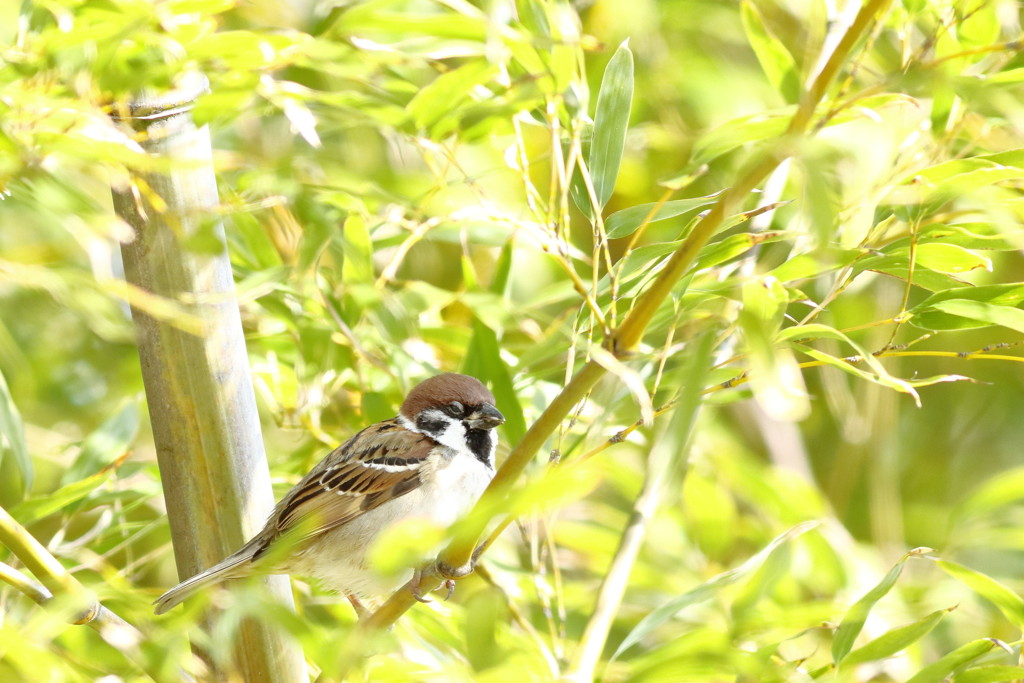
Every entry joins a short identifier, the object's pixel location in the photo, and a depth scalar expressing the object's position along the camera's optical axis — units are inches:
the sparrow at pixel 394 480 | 220.7
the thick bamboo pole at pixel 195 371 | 213.7
